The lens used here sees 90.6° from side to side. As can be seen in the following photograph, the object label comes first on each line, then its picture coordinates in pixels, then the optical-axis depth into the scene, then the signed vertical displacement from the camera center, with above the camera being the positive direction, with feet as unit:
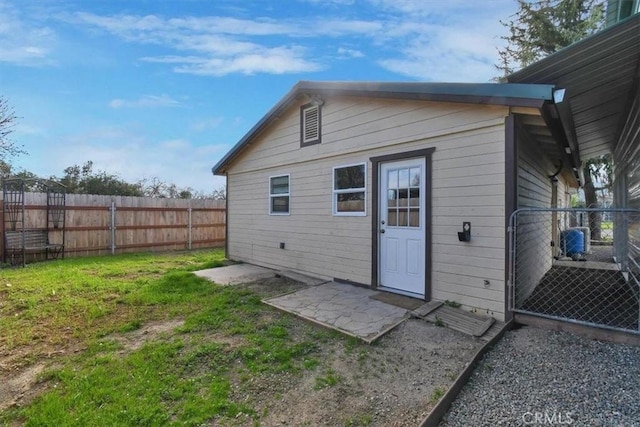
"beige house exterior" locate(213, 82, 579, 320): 12.76 +1.69
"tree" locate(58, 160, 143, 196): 57.41 +5.82
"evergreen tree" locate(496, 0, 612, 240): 42.01 +25.86
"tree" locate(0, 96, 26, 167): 33.83 +8.89
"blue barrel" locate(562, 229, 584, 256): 28.04 -2.48
